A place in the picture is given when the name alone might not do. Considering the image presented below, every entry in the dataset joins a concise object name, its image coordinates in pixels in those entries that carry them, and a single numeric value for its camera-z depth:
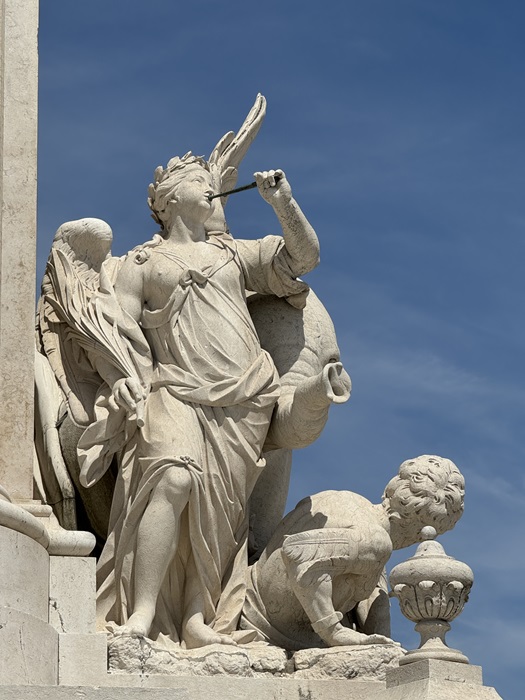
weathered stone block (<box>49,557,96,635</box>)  10.91
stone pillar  11.09
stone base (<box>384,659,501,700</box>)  10.62
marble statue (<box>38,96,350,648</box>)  11.82
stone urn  10.84
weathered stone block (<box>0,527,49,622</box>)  10.07
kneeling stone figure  11.88
